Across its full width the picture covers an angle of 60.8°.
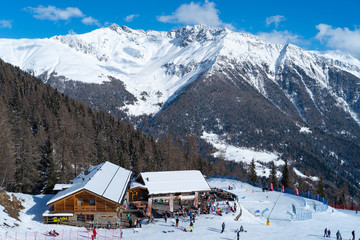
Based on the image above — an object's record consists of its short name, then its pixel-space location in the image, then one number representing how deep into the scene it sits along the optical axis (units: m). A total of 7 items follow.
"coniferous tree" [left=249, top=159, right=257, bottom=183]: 94.53
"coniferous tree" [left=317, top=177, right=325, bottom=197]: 91.23
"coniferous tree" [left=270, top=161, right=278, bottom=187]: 92.62
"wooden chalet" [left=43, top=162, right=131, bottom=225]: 42.72
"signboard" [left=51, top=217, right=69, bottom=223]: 41.69
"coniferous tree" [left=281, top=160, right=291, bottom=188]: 90.53
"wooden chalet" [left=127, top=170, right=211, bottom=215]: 55.31
